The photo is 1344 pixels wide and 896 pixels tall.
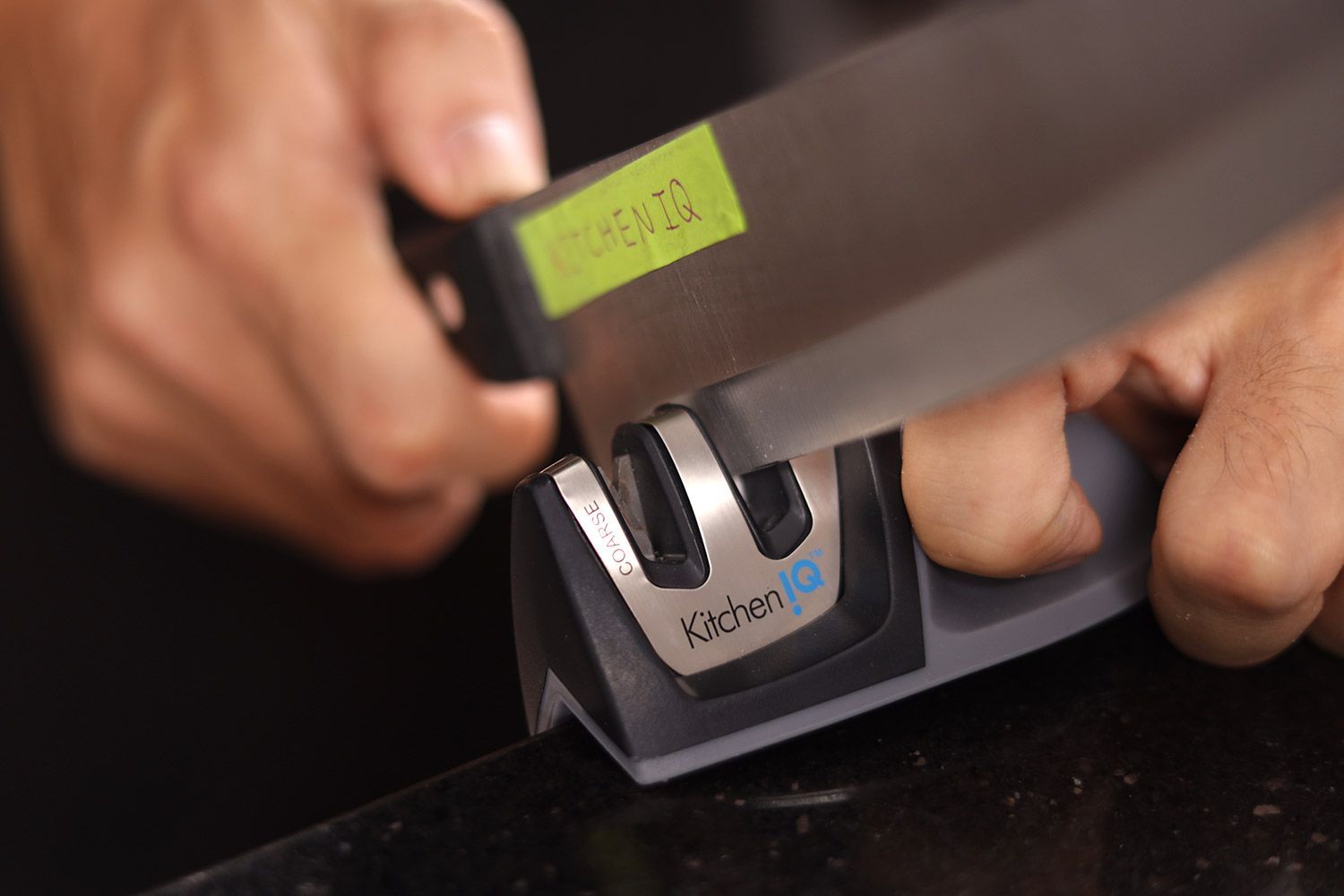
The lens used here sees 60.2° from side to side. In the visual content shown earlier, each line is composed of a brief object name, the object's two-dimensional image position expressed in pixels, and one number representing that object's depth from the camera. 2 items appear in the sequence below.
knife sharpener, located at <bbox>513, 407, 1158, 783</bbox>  0.42
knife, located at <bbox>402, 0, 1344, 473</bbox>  0.30
